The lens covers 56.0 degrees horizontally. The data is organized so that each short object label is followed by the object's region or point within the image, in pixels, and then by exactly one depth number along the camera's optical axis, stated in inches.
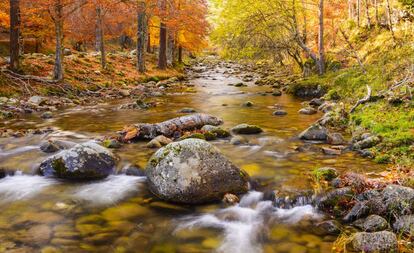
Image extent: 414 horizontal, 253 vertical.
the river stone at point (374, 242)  175.2
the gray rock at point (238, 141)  381.2
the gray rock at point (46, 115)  541.5
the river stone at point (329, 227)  206.4
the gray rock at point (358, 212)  211.9
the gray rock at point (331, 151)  332.5
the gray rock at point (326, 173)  260.8
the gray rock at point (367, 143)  335.9
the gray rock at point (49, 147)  355.6
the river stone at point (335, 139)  371.4
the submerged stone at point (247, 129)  434.0
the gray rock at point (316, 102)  634.2
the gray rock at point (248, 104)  661.9
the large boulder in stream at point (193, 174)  245.9
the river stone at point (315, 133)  384.2
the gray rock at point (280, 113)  558.4
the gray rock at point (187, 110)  600.1
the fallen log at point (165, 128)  403.7
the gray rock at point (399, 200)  201.2
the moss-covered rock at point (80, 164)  290.5
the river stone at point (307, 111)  555.5
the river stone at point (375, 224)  196.2
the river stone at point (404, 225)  188.5
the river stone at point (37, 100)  621.6
